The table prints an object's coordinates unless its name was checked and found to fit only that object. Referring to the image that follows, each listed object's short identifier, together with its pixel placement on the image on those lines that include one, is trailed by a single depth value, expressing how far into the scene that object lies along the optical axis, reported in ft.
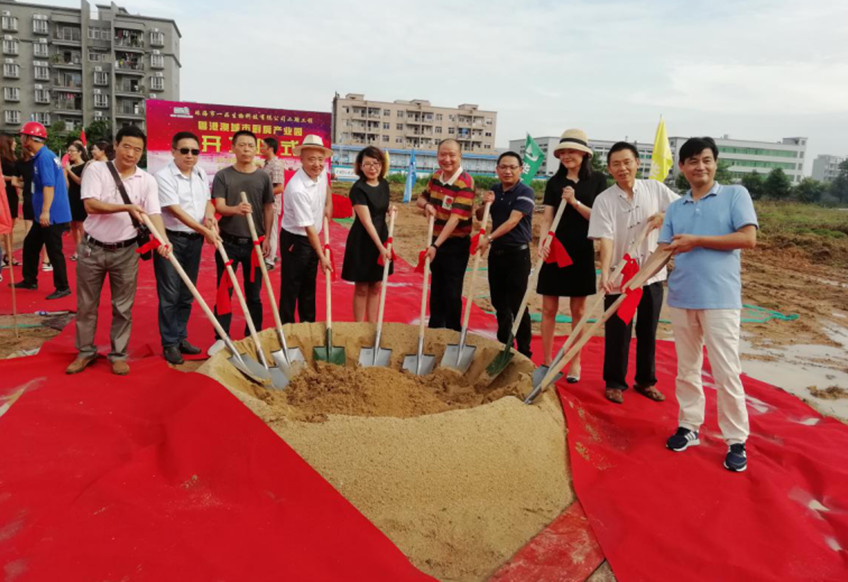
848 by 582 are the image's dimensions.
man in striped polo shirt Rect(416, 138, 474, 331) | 11.94
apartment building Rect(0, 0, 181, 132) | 138.62
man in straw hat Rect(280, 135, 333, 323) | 11.84
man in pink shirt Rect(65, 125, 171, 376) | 10.25
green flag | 22.70
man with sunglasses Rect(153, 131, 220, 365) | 11.38
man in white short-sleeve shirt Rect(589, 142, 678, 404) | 10.05
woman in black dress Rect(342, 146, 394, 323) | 12.10
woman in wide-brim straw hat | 11.00
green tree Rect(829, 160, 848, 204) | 170.90
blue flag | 65.57
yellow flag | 20.24
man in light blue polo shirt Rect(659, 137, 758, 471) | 8.11
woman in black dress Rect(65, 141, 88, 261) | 20.71
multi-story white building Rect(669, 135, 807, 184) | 229.66
